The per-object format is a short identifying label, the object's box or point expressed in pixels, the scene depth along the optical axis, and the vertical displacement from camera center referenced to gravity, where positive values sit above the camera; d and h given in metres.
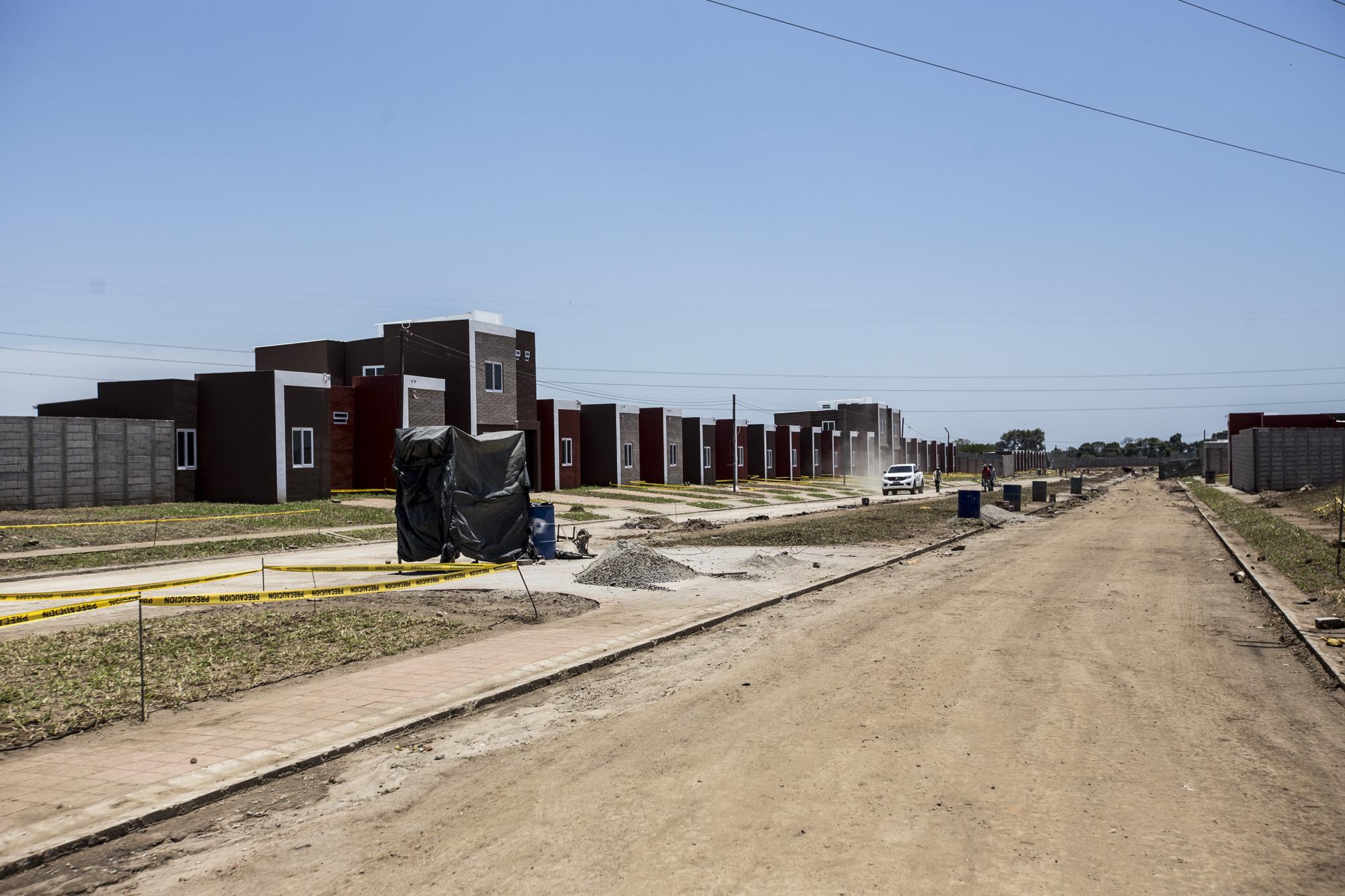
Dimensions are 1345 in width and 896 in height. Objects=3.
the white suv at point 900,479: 61.91 -2.26
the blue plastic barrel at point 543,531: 20.22 -1.84
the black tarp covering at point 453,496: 18.06 -0.94
